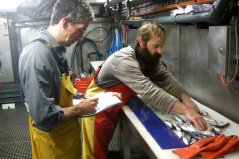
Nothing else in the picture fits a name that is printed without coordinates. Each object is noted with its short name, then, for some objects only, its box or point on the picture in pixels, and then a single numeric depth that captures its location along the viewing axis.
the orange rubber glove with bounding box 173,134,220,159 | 1.30
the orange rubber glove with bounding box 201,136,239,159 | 1.29
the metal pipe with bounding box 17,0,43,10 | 5.19
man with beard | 1.86
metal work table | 1.38
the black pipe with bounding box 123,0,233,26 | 1.38
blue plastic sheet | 1.49
